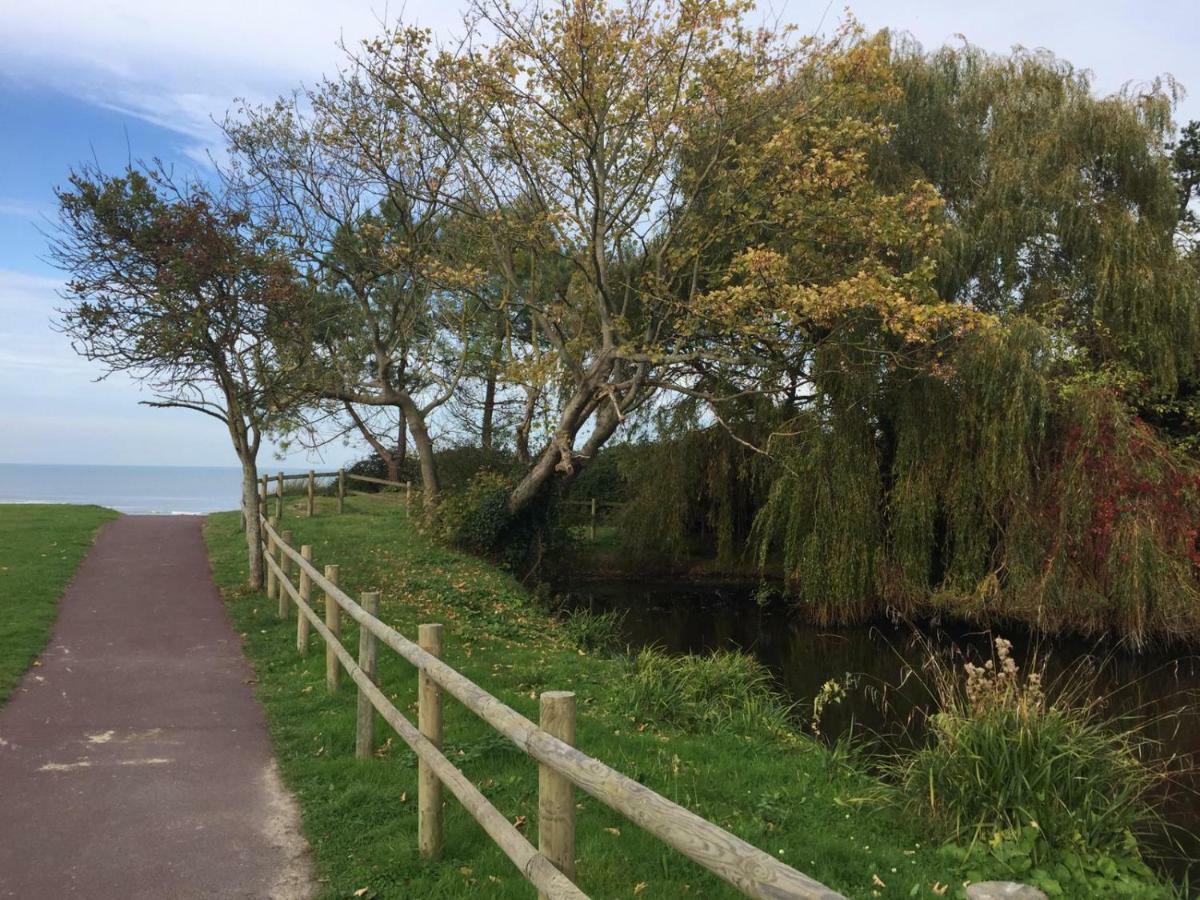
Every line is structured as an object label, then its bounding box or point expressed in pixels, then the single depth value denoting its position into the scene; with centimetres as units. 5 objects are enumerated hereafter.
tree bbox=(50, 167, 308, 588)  1077
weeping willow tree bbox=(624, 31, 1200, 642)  1368
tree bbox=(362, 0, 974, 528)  1303
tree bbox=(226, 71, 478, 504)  1689
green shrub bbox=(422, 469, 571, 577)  1858
